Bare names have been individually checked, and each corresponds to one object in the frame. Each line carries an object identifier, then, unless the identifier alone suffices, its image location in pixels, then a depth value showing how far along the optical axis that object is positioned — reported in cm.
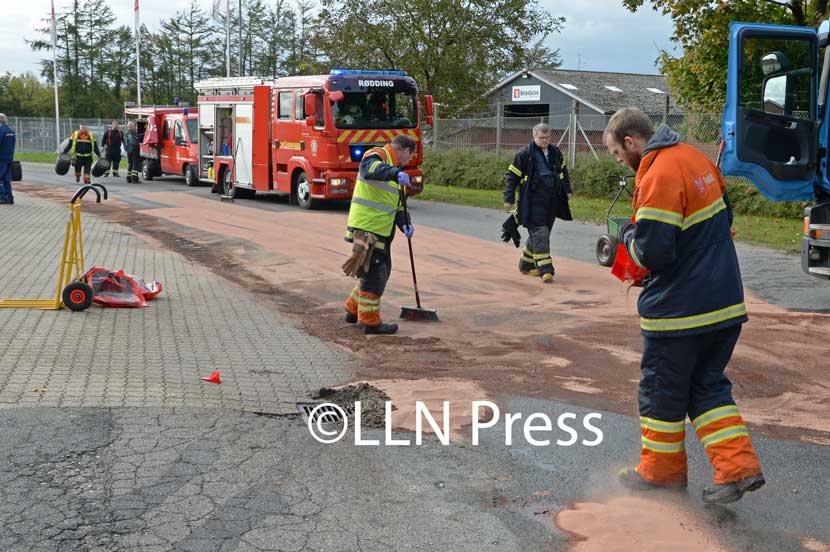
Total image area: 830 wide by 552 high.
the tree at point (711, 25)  1922
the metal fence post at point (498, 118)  2845
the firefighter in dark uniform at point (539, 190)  1112
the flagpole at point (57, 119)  4930
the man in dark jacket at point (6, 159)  1966
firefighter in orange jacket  437
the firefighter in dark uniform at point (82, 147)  2591
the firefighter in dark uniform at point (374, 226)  823
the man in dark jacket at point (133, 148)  2977
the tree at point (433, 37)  3472
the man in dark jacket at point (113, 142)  2992
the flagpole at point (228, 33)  4261
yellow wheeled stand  877
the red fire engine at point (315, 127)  1955
